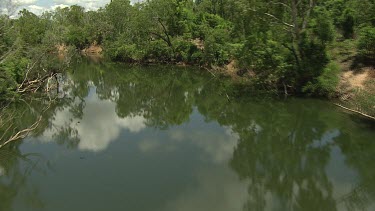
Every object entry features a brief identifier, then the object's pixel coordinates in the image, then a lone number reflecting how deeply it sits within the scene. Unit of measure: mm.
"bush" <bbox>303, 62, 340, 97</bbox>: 26281
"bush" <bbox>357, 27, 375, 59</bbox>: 27388
